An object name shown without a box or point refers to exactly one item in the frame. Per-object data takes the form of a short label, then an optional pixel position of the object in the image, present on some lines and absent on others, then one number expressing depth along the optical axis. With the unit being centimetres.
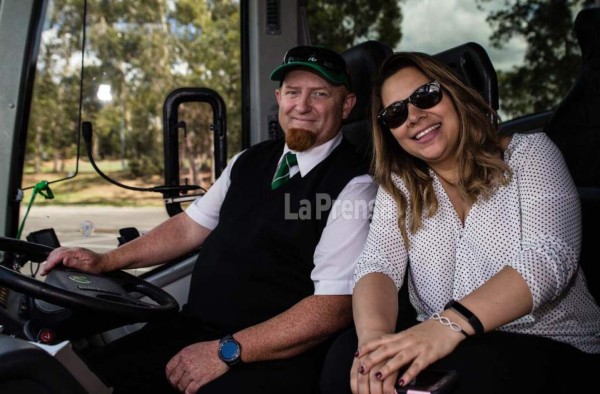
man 193
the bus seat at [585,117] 210
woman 146
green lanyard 230
